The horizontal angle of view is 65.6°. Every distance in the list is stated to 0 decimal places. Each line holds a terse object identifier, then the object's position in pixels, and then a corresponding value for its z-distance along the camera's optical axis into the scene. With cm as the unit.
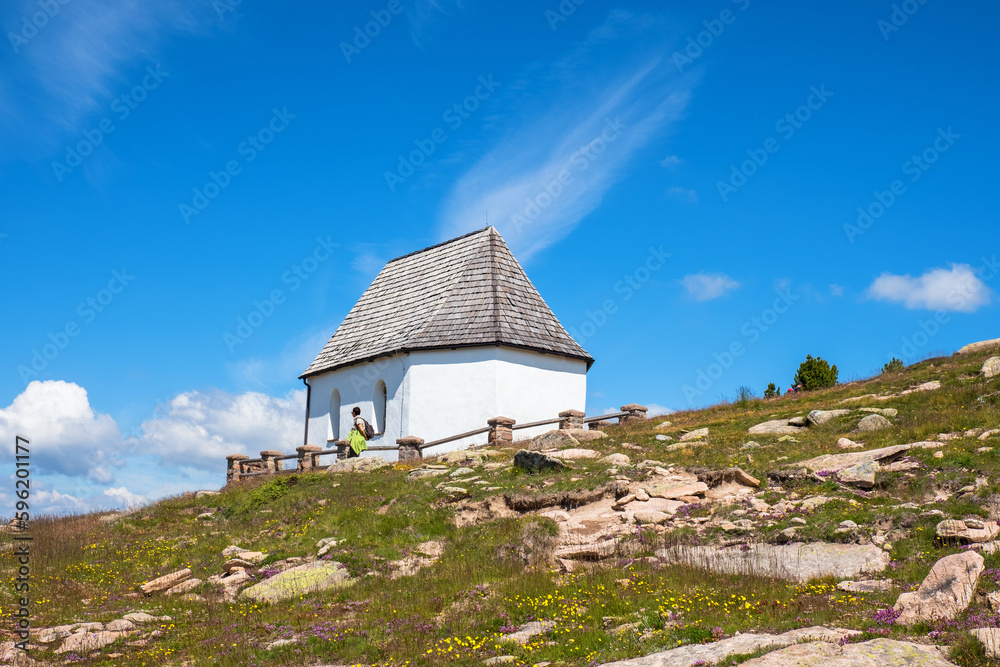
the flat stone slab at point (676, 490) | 1530
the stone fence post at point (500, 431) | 2710
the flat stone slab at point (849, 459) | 1525
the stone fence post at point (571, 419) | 2805
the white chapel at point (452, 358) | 3089
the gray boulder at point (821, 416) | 2039
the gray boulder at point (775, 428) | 2031
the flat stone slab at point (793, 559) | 1086
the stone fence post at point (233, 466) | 3067
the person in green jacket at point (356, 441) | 2816
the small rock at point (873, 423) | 1848
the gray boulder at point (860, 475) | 1421
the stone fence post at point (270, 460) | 3033
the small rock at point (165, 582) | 1547
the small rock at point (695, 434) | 2167
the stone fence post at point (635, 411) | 2806
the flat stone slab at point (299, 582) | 1412
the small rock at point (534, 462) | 1918
